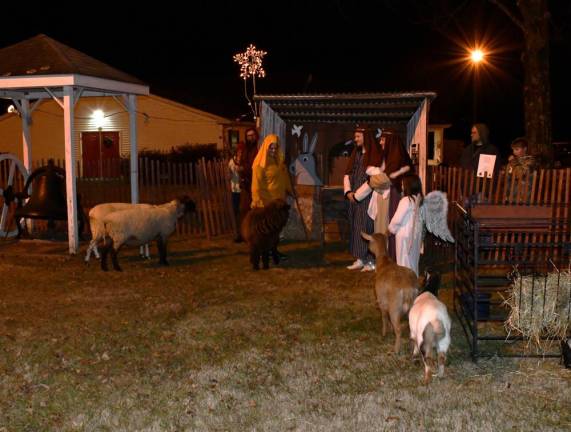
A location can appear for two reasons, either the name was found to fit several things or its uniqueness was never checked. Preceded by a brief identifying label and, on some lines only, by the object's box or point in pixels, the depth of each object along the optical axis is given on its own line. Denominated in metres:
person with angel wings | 7.96
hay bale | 6.18
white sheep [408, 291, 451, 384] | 5.54
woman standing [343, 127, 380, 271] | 9.63
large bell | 12.23
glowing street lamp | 24.52
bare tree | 14.23
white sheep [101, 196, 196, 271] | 10.16
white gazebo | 11.41
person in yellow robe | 10.91
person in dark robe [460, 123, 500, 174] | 10.76
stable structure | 11.33
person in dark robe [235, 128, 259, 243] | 12.33
